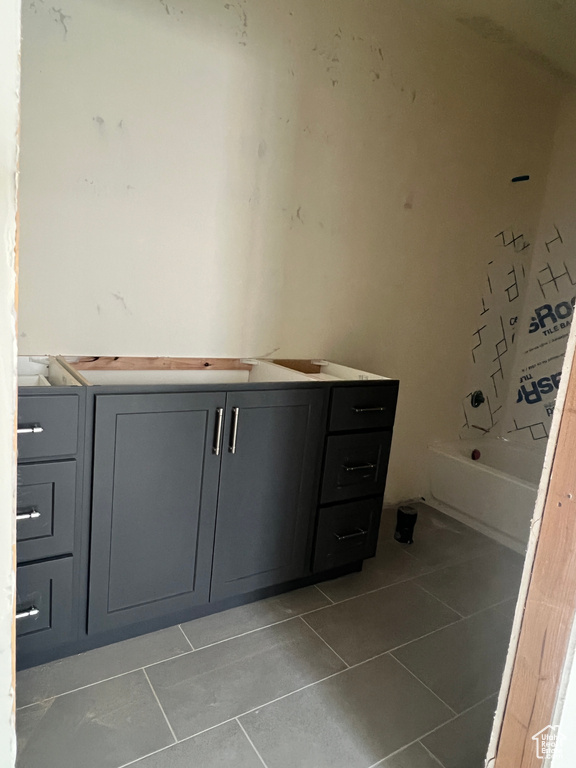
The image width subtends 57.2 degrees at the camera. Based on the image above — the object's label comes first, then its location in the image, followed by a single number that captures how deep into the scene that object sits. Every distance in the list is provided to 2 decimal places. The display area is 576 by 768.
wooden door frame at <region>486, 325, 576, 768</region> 0.94
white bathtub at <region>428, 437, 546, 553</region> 2.67
